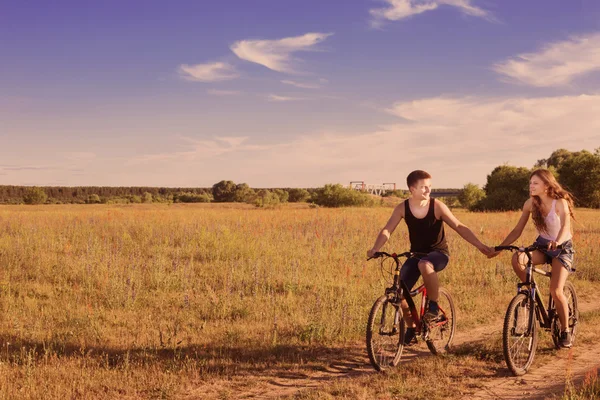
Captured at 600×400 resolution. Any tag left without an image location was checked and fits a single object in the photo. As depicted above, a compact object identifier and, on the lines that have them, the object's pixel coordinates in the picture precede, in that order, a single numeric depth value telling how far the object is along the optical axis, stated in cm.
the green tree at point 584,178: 4669
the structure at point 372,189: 5191
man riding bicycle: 570
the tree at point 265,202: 4808
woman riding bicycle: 600
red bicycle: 571
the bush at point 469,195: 5547
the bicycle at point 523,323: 568
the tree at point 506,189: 4509
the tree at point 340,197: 4891
